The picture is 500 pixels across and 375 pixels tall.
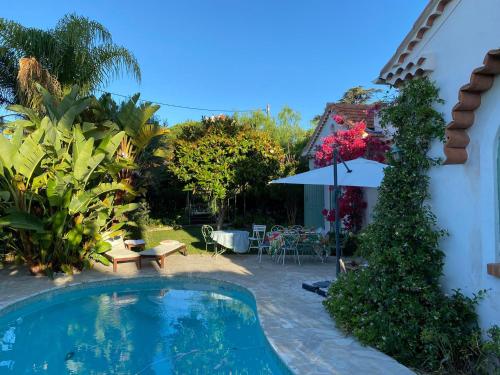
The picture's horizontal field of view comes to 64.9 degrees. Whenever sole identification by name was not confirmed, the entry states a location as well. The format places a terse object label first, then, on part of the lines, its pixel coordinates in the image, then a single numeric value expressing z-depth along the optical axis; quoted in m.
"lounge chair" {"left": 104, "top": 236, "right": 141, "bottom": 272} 11.03
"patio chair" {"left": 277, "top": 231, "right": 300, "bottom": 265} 11.52
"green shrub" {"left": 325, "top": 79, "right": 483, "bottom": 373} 4.61
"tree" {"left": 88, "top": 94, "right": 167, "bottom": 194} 12.41
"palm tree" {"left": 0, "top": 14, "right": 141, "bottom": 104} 13.53
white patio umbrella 8.54
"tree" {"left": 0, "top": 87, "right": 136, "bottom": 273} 9.30
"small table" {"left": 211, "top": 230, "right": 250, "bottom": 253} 13.37
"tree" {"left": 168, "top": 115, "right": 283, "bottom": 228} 15.82
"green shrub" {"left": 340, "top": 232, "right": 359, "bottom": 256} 12.99
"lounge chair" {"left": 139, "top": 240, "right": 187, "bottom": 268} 11.60
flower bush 12.91
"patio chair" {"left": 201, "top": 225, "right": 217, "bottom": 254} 13.96
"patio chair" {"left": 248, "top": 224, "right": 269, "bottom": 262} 12.73
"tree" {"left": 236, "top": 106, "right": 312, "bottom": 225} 21.48
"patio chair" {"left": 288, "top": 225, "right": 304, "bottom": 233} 12.50
